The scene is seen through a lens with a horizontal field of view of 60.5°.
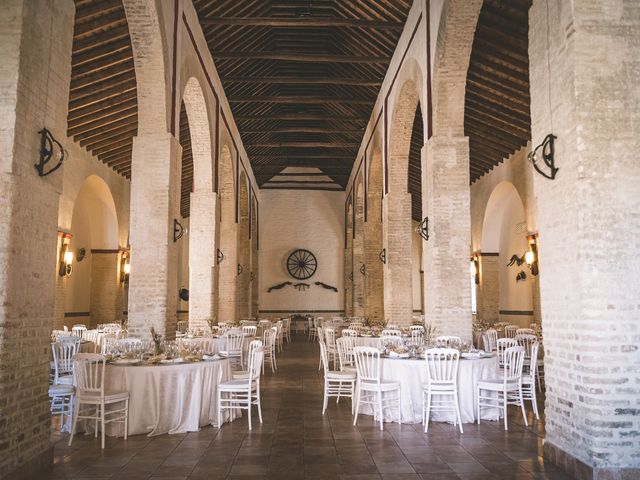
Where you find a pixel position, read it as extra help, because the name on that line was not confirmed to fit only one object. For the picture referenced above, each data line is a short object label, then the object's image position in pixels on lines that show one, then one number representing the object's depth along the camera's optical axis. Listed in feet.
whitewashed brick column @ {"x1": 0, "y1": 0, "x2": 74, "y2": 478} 13.23
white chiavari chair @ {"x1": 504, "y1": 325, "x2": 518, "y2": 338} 39.38
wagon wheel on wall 75.16
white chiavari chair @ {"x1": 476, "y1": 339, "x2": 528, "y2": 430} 19.86
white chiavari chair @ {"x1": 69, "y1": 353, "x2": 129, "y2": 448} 17.81
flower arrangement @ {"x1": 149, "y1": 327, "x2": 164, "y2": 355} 20.50
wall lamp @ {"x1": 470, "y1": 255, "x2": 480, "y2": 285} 51.79
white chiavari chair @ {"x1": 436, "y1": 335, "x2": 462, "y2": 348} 23.62
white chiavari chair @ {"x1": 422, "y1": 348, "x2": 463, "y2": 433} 19.62
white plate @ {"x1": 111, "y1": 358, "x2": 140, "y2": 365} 19.42
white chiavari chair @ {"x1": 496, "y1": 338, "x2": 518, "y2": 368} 26.40
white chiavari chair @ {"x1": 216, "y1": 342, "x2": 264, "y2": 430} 19.99
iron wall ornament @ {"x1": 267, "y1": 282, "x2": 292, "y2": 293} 74.69
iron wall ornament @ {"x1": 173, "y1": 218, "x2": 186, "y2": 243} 27.17
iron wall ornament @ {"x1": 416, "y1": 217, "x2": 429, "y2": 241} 28.14
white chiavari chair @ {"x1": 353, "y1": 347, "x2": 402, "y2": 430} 20.08
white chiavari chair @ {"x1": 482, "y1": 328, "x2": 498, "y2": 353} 31.76
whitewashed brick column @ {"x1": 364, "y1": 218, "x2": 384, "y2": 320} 51.19
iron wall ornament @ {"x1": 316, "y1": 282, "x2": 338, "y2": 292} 74.74
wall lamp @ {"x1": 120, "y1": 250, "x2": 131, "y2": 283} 52.03
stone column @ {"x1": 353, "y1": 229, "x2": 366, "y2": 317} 61.52
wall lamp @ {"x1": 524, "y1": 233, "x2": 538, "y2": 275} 41.75
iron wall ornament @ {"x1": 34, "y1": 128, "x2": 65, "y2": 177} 14.57
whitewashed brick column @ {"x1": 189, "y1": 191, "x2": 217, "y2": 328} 37.50
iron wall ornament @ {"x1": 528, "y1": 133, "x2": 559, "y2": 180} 15.42
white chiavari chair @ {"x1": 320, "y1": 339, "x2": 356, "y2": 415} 22.62
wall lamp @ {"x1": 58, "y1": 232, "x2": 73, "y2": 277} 41.45
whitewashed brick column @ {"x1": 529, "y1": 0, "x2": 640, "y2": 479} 13.47
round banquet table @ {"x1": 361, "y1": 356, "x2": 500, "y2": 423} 20.75
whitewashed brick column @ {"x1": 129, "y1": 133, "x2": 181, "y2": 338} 25.46
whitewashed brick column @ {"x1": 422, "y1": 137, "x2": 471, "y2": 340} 26.84
